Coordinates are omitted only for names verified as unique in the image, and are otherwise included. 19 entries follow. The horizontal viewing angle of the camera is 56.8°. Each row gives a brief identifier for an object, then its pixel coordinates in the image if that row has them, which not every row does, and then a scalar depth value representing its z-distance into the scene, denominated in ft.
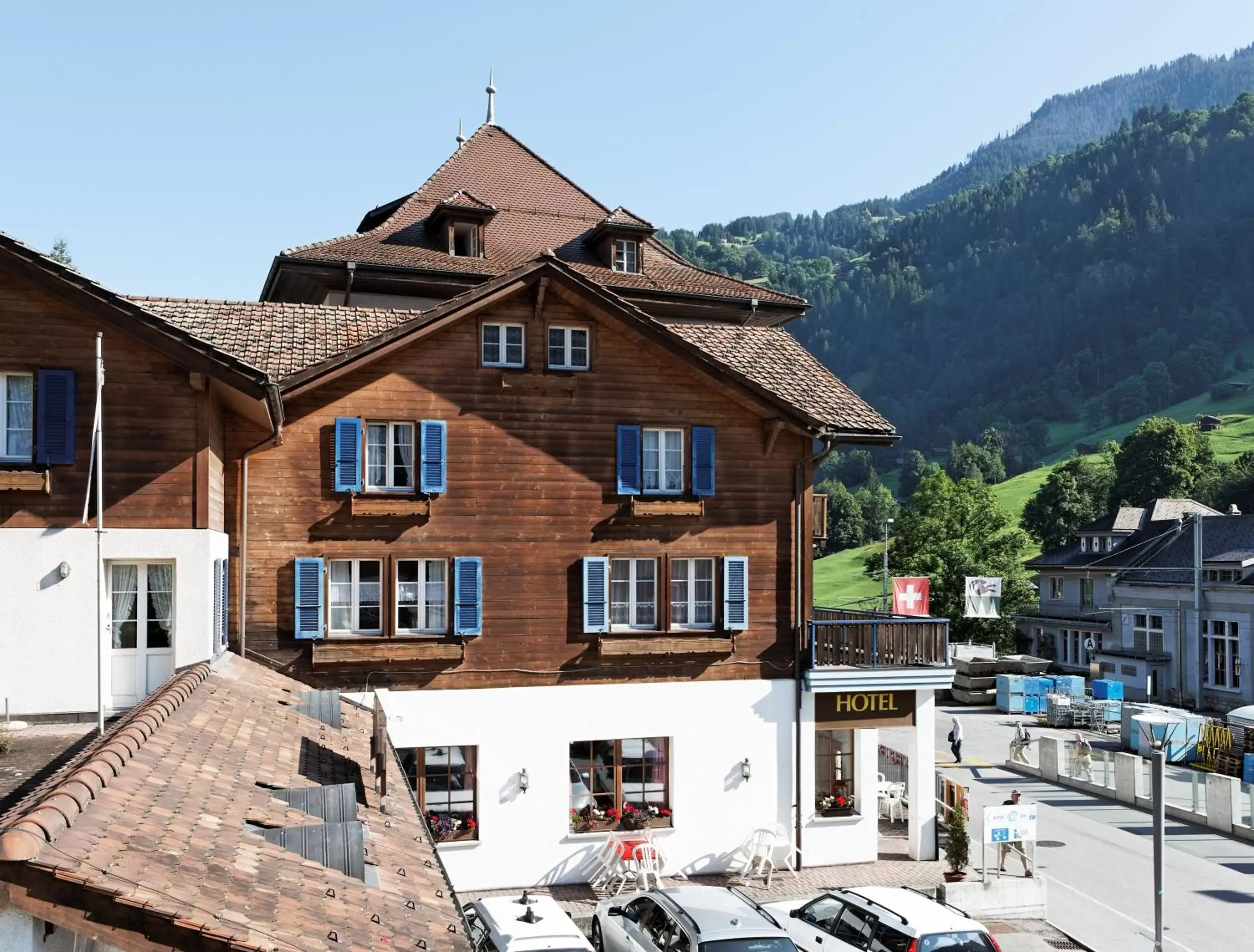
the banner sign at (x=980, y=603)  129.90
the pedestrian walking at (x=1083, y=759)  111.55
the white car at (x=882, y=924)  49.44
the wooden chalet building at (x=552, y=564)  65.82
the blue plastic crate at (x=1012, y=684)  168.66
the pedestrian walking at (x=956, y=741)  124.06
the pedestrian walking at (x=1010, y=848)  71.92
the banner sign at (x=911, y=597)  81.05
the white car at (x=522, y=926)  46.44
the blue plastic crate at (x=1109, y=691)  169.89
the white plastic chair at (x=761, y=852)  70.95
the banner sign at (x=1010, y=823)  70.44
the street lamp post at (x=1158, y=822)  52.80
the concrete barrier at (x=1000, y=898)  66.44
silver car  47.62
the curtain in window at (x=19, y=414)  49.32
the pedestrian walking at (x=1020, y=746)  121.70
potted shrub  69.46
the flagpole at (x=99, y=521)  39.81
